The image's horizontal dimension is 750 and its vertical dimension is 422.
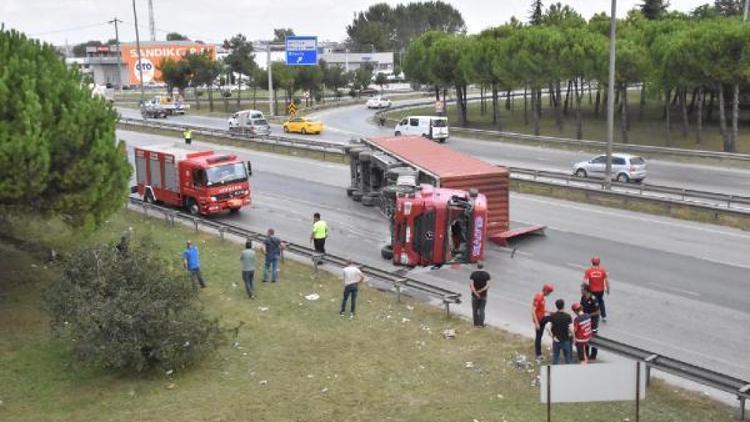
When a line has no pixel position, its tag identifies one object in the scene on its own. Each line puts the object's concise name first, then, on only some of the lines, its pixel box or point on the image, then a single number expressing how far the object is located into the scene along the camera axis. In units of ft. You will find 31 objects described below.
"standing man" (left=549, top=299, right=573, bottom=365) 40.29
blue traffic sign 211.20
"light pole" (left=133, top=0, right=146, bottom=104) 194.29
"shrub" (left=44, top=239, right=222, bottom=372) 42.22
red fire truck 86.99
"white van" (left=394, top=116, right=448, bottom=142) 166.40
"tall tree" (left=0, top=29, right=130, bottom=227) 48.42
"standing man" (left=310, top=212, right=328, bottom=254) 67.05
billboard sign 405.39
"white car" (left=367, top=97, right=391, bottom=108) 264.31
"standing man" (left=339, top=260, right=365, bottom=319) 51.62
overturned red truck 64.23
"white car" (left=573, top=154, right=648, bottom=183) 107.34
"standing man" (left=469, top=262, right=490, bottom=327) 48.52
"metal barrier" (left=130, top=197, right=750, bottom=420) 36.22
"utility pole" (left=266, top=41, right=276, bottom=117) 217.15
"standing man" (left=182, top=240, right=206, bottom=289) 58.95
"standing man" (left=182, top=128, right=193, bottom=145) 153.17
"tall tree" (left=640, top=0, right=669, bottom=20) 239.09
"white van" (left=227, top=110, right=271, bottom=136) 182.24
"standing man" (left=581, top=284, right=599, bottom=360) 43.04
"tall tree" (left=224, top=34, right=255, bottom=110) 298.15
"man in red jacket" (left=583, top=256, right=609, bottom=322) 48.96
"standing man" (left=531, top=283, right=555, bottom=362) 42.68
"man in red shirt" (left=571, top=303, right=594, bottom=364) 40.65
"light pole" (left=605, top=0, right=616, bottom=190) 88.33
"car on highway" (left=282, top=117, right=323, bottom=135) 188.85
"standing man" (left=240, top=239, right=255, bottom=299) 57.00
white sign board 29.73
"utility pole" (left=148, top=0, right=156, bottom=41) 551.02
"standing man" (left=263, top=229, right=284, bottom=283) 60.75
